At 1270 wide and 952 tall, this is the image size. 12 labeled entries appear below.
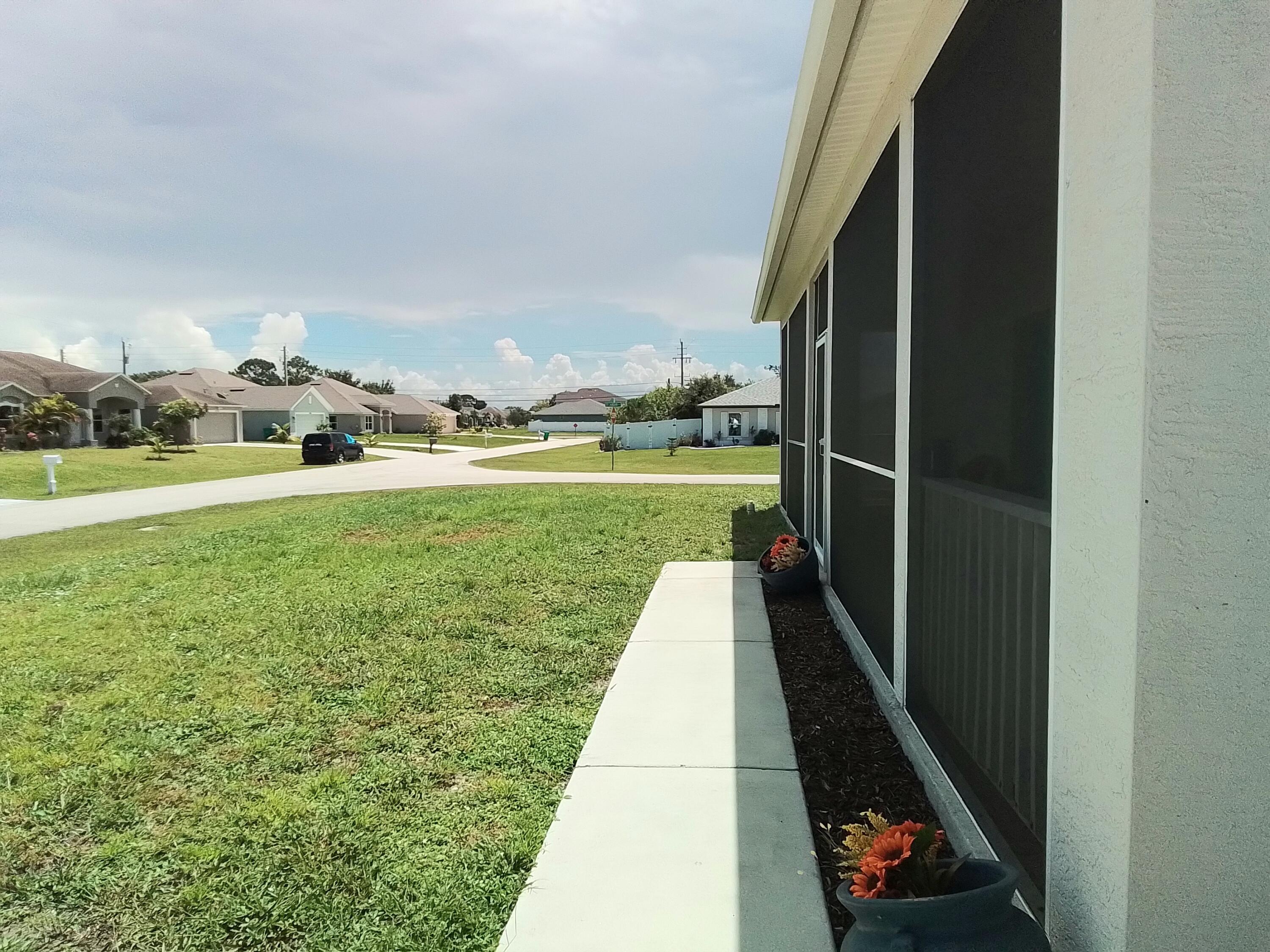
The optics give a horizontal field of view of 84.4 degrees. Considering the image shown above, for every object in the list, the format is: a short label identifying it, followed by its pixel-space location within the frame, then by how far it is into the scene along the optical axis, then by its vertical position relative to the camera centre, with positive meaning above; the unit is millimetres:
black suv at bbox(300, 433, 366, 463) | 30234 -614
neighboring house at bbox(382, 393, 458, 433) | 71688 +1866
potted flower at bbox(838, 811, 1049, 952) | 1375 -983
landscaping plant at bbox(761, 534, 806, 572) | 6133 -1113
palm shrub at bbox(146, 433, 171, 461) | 29203 -480
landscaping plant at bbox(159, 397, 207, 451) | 37375 +1116
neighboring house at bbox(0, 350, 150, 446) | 35250 +2542
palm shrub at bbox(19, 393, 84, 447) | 32062 +989
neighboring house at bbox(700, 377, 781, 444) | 41906 +893
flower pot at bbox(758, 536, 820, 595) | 6016 -1293
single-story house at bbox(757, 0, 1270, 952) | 1235 -45
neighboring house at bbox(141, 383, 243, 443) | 44219 +1430
